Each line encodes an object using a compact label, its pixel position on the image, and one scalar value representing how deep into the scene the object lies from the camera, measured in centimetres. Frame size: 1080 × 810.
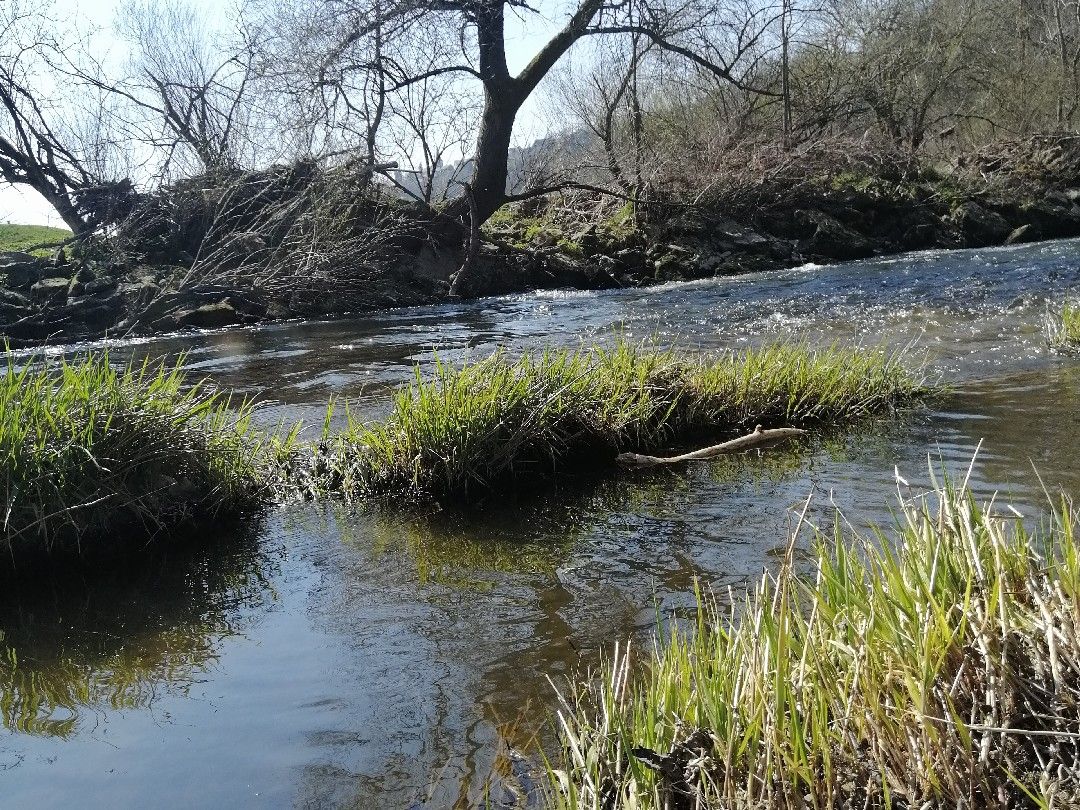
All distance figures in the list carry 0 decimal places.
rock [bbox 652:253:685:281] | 1902
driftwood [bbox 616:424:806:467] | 588
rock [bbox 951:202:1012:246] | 2116
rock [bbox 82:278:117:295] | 1571
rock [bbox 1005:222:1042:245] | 2064
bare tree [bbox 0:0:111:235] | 1809
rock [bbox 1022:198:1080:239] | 2150
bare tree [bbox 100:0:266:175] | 1820
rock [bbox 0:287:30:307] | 1508
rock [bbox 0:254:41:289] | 1588
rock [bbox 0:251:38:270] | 1647
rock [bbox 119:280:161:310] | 1545
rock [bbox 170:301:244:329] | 1570
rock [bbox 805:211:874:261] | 2038
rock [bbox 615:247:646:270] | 1947
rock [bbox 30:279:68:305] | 1542
